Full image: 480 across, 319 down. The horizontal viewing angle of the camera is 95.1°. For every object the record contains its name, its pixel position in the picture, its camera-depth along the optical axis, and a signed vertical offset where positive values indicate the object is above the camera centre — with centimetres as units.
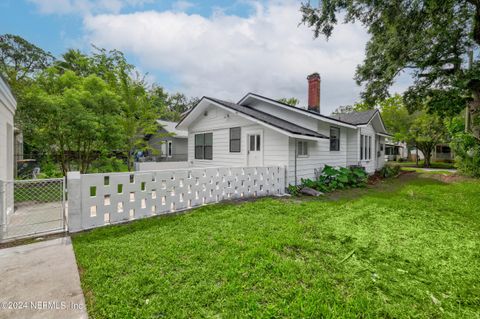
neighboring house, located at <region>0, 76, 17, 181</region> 460 +67
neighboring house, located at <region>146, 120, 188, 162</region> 2127 +80
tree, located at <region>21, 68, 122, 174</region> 766 +144
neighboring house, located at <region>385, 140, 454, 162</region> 2811 +58
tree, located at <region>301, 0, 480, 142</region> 720 +456
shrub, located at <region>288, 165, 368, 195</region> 887 -100
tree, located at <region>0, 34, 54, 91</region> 2236 +1072
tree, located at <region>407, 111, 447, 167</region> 2041 +247
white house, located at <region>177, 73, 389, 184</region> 859 +97
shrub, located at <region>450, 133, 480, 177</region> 1172 +19
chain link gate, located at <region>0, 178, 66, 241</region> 385 -127
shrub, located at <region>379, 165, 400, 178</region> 1410 -96
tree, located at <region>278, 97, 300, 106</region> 3525 +907
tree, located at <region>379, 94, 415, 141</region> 2335 +432
